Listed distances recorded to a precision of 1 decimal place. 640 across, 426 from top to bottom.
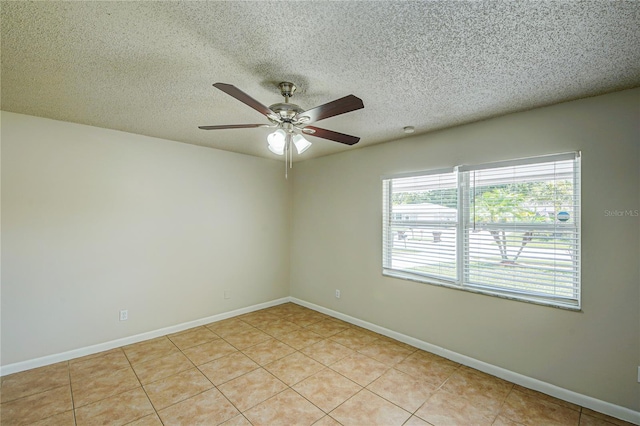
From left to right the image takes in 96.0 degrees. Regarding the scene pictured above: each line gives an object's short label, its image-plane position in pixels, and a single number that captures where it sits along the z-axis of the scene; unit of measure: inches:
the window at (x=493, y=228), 97.7
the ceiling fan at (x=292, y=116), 65.8
